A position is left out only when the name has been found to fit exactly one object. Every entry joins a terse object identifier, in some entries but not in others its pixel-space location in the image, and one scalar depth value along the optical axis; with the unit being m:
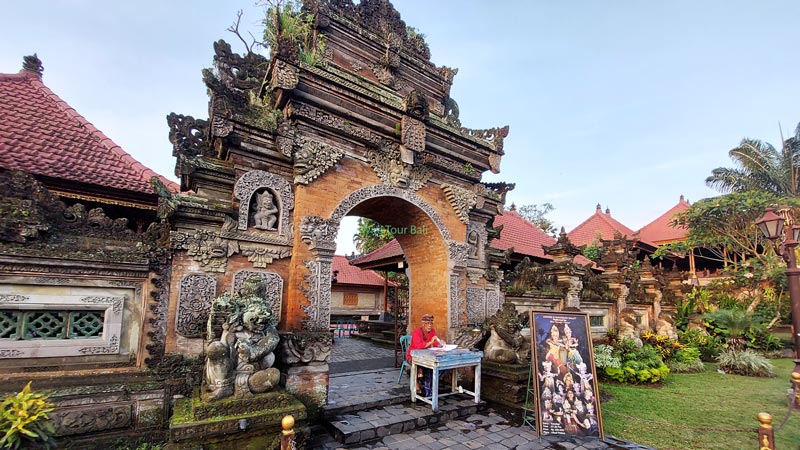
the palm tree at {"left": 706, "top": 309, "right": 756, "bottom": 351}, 11.99
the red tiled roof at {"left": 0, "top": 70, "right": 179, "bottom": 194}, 6.04
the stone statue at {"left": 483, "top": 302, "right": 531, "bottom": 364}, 6.39
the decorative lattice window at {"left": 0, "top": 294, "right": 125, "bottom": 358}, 3.82
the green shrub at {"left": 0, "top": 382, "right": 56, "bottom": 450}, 3.26
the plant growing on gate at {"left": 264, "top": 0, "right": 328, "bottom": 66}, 6.48
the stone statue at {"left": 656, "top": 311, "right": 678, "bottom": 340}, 12.27
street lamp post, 6.56
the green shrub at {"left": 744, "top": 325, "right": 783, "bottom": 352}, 12.55
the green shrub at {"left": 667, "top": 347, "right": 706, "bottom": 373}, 10.17
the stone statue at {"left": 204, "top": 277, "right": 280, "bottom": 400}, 3.89
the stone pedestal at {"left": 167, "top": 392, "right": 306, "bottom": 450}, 3.58
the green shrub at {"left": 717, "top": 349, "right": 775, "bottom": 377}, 9.58
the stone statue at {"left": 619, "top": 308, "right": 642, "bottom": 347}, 10.83
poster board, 4.67
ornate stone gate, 4.93
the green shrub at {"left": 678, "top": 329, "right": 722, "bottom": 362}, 12.16
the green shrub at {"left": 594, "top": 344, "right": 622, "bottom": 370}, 8.73
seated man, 5.87
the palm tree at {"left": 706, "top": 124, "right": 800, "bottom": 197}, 16.56
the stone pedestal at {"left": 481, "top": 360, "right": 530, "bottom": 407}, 6.01
